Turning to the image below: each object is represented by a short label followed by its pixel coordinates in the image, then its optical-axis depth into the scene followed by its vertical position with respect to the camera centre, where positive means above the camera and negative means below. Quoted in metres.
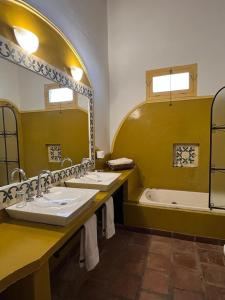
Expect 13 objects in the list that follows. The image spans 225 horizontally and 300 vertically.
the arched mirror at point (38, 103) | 1.27 +0.29
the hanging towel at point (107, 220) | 1.78 -0.81
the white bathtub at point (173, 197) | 2.57 -0.90
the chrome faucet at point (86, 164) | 2.23 -0.34
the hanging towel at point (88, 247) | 1.36 -0.81
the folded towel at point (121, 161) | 2.70 -0.38
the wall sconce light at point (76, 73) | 2.04 +0.71
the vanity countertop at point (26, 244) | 0.74 -0.51
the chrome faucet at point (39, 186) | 1.44 -0.38
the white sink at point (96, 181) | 1.77 -0.46
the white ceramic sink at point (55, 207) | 1.09 -0.45
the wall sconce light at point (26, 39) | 1.33 +0.73
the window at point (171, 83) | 2.65 +0.76
